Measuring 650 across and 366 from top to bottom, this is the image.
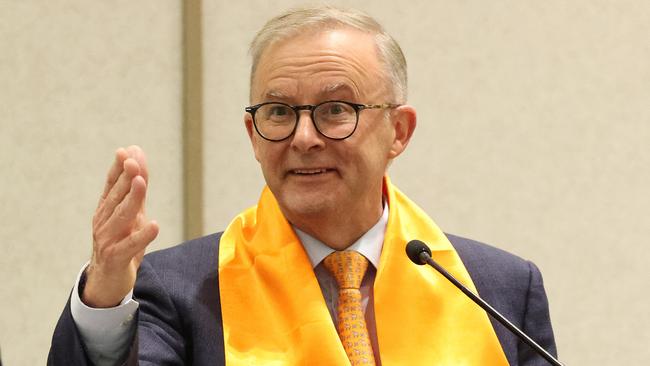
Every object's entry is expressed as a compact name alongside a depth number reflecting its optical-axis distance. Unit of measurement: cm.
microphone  355
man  371
